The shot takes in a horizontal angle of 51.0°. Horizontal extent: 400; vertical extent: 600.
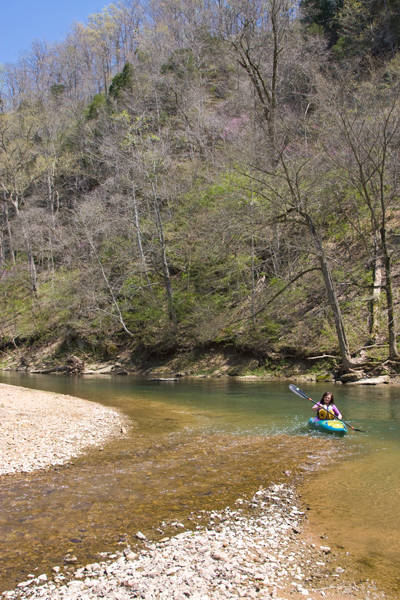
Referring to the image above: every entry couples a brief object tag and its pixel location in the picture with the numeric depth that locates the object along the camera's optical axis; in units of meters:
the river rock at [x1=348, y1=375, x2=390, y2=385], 15.95
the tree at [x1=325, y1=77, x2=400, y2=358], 15.55
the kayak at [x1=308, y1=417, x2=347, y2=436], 8.71
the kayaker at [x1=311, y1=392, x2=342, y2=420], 9.40
